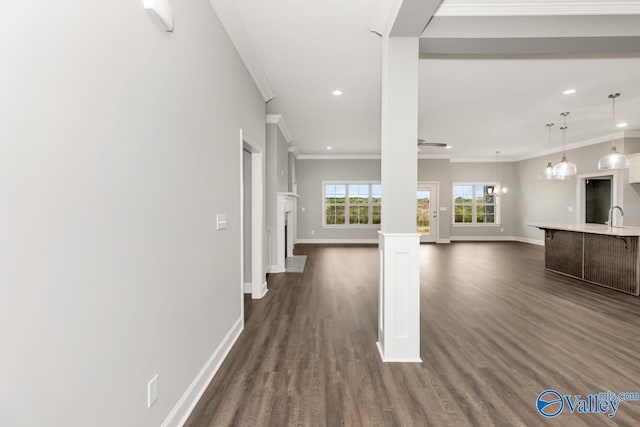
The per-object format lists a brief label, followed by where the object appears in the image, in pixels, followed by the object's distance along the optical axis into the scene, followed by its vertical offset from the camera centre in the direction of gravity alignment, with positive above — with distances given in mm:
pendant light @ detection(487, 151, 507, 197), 9344 +623
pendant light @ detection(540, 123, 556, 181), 5570 +660
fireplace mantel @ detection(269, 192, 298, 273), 5352 -465
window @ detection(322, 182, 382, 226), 9812 +148
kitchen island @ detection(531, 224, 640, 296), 4160 -703
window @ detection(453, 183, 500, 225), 10445 +218
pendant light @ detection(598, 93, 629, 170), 4227 +661
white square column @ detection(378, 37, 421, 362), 2400 -12
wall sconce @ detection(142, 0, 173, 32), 1379 +927
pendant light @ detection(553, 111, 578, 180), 5105 +648
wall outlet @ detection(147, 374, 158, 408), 1419 -856
